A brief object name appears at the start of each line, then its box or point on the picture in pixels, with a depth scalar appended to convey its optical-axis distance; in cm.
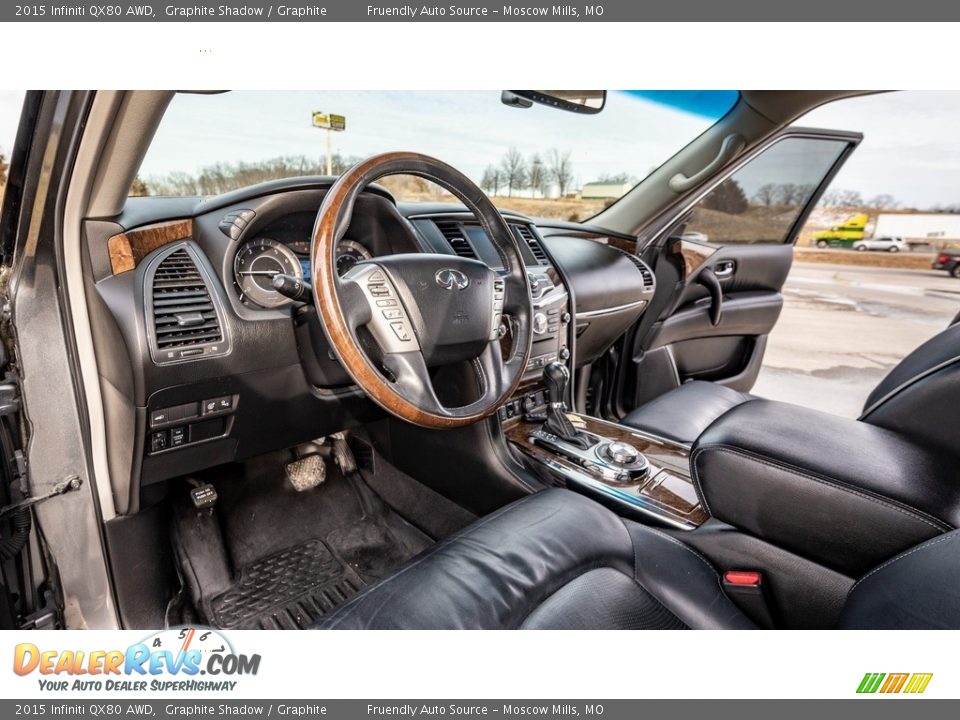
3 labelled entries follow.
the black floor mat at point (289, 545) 162
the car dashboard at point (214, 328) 117
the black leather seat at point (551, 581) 91
